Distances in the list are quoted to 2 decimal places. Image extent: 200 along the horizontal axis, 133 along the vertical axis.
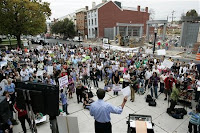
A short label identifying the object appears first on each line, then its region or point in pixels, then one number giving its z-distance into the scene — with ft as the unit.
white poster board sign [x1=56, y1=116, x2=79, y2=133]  11.20
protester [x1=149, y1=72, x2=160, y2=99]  26.07
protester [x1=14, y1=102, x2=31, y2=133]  15.78
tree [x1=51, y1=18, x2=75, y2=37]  159.12
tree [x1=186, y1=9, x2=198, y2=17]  153.76
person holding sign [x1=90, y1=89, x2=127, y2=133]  9.92
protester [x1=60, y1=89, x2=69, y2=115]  20.59
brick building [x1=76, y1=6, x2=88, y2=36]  175.01
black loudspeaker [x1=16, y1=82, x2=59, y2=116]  8.43
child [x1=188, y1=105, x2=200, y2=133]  16.20
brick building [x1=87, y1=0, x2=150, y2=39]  142.44
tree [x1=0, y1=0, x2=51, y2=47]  66.13
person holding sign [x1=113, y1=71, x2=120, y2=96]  28.81
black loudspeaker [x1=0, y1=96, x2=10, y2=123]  9.05
